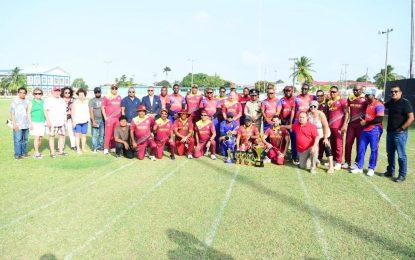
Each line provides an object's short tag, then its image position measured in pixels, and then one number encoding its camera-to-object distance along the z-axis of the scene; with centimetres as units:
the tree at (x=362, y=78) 15004
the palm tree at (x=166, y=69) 12962
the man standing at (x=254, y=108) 1022
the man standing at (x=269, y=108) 988
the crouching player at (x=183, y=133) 1009
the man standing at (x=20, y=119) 904
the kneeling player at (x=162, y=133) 978
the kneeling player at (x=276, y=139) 926
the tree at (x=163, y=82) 12927
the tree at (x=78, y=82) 17601
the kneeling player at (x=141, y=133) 973
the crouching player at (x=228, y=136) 965
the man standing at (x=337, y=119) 864
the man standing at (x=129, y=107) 1055
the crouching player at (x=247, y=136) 930
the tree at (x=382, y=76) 8510
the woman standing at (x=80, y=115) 1007
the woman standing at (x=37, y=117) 929
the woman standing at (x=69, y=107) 1021
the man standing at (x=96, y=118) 1044
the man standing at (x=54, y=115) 956
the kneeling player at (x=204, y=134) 1003
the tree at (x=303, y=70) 7525
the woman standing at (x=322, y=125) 826
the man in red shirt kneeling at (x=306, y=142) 826
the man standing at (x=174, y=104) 1103
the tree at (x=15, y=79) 9125
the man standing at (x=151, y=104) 1075
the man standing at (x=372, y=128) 786
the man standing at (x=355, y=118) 832
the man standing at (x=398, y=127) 741
